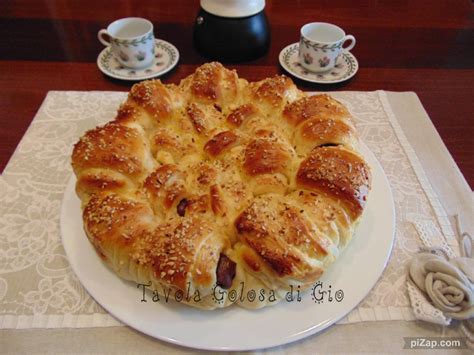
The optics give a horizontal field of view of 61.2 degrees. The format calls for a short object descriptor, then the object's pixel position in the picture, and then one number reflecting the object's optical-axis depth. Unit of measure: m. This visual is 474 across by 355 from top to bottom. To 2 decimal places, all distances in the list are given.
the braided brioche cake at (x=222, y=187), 0.31
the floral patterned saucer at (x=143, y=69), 0.60
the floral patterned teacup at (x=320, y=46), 0.59
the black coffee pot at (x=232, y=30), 0.58
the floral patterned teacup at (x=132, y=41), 0.58
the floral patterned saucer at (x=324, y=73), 0.61
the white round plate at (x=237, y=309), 0.31
